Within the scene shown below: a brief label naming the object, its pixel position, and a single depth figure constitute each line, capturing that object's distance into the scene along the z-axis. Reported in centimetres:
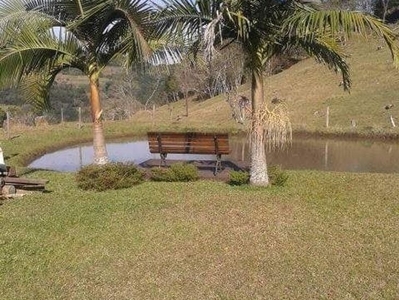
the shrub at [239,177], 1001
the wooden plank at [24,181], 975
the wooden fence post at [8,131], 2064
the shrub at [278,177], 996
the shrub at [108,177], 998
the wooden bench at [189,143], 1172
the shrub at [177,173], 1061
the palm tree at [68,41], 1035
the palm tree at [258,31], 863
